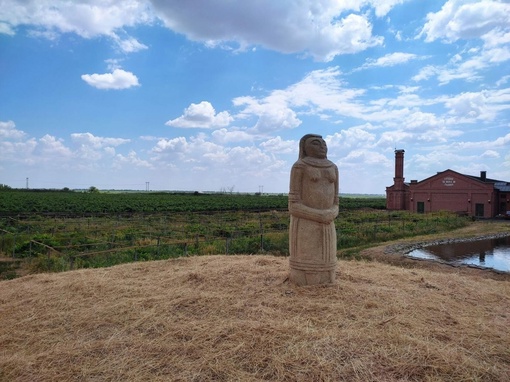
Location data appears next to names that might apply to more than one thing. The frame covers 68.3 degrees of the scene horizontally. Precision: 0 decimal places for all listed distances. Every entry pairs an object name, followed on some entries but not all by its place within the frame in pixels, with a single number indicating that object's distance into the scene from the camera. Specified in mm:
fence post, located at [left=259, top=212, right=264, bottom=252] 15534
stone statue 6914
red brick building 37094
